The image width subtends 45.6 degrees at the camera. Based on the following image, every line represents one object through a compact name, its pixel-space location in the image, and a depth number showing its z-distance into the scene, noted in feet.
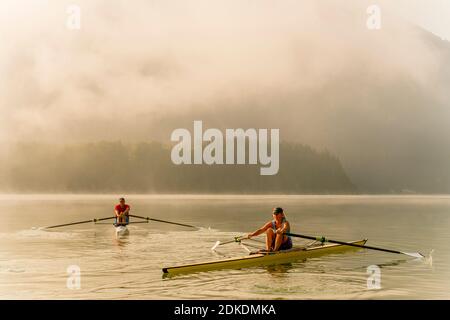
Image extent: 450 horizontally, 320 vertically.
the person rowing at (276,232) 67.21
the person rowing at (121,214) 103.67
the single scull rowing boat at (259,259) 59.65
